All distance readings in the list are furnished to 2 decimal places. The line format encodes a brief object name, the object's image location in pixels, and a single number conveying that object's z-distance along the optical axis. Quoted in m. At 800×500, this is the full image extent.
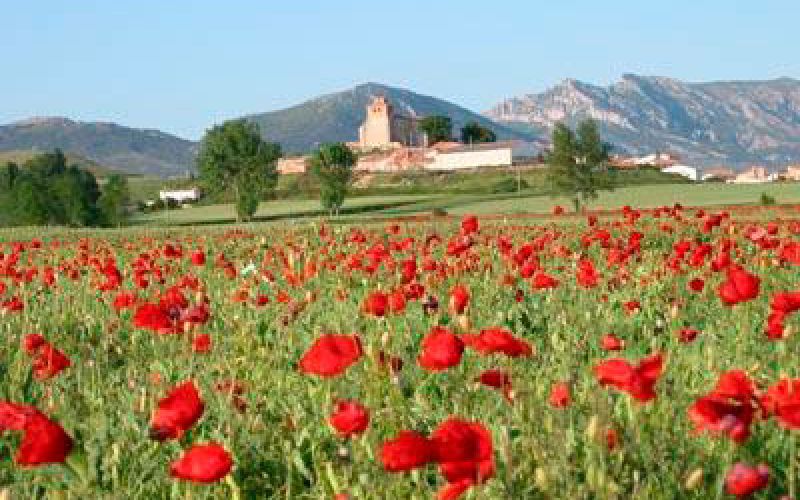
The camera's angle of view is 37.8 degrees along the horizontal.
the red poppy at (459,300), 5.18
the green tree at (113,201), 96.31
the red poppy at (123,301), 6.54
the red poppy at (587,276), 6.54
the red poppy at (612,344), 4.34
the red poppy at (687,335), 4.99
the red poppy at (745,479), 2.36
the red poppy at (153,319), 4.95
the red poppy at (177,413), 3.00
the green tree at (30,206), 93.38
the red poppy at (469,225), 9.18
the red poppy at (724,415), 2.63
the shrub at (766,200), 59.91
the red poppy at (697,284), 6.11
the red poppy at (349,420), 2.92
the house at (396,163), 188.62
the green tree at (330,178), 93.38
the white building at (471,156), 185.25
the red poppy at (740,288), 4.57
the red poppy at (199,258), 8.37
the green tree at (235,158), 93.06
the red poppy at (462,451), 2.40
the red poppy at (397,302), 5.36
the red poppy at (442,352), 3.30
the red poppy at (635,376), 2.76
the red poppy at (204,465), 2.58
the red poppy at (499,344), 3.42
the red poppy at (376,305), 4.92
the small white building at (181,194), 161.60
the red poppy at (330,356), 3.23
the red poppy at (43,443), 2.64
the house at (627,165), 144.12
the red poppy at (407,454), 2.40
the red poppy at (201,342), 5.27
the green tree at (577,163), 77.94
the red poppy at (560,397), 3.31
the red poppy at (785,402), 2.55
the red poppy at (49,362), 4.25
